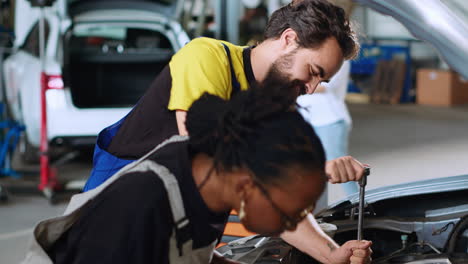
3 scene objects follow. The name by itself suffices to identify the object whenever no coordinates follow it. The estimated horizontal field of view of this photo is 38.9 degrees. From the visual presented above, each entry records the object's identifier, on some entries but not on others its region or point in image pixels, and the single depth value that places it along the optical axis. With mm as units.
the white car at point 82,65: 5465
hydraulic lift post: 5191
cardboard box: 11094
